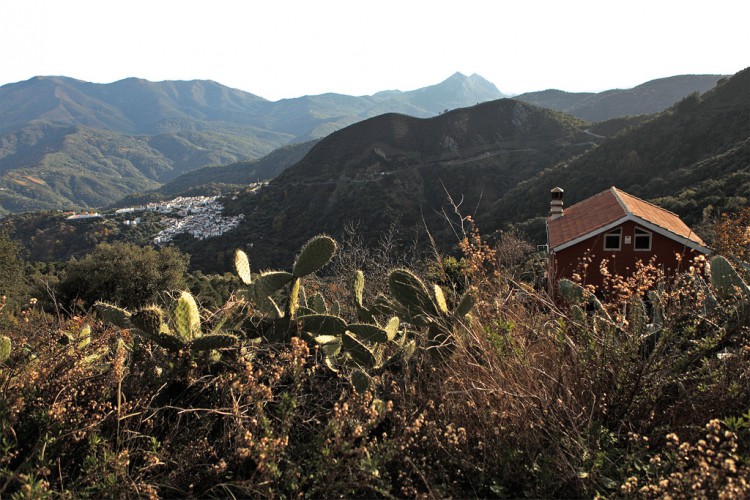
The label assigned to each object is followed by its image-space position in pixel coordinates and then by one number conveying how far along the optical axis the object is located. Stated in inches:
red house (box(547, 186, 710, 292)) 461.7
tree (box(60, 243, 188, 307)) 661.9
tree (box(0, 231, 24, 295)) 683.6
